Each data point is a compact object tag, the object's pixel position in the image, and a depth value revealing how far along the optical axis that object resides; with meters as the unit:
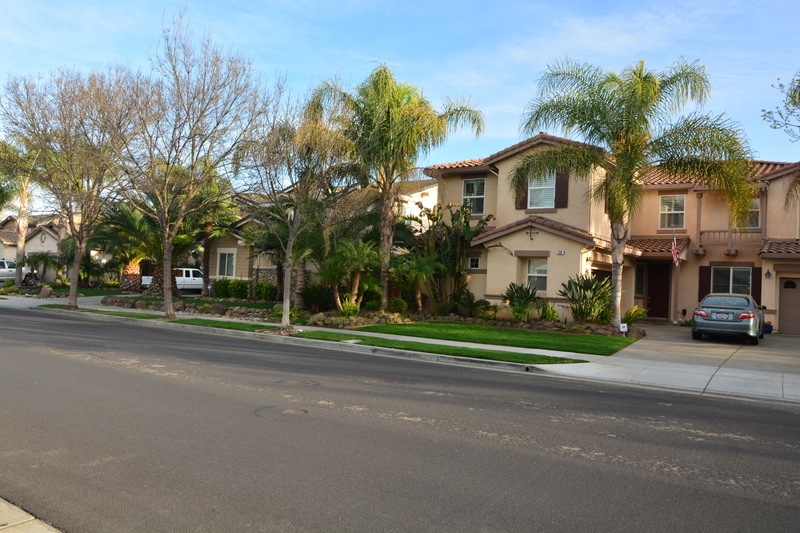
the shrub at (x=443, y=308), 22.28
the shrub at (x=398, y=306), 22.66
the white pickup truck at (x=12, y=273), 41.06
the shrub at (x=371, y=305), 23.27
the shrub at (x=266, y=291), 28.58
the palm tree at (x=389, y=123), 20.05
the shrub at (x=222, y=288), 30.28
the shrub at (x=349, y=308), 21.12
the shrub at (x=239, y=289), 29.75
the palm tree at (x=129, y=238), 29.38
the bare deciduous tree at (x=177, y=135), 20.30
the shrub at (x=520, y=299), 20.33
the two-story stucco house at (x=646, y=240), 21.36
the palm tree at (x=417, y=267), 21.02
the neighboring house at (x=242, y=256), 30.31
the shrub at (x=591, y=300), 19.58
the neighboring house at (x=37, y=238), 44.78
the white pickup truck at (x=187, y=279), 36.84
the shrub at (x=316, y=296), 23.88
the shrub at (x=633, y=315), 20.16
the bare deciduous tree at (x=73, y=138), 21.23
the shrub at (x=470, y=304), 22.19
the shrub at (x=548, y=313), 20.38
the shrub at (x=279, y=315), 21.83
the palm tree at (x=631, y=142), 17.62
